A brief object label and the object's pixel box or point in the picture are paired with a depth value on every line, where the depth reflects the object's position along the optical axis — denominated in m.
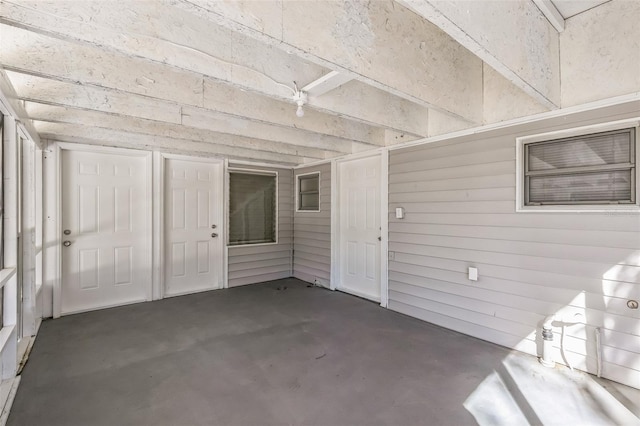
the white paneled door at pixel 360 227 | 4.42
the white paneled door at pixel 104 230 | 3.95
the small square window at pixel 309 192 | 5.53
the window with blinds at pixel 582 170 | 2.32
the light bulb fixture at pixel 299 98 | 2.24
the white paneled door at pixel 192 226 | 4.71
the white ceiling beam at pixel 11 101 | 2.04
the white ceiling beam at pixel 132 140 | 3.44
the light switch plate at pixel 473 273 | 3.13
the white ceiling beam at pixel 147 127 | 2.85
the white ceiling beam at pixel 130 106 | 2.31
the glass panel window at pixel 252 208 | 5.34
